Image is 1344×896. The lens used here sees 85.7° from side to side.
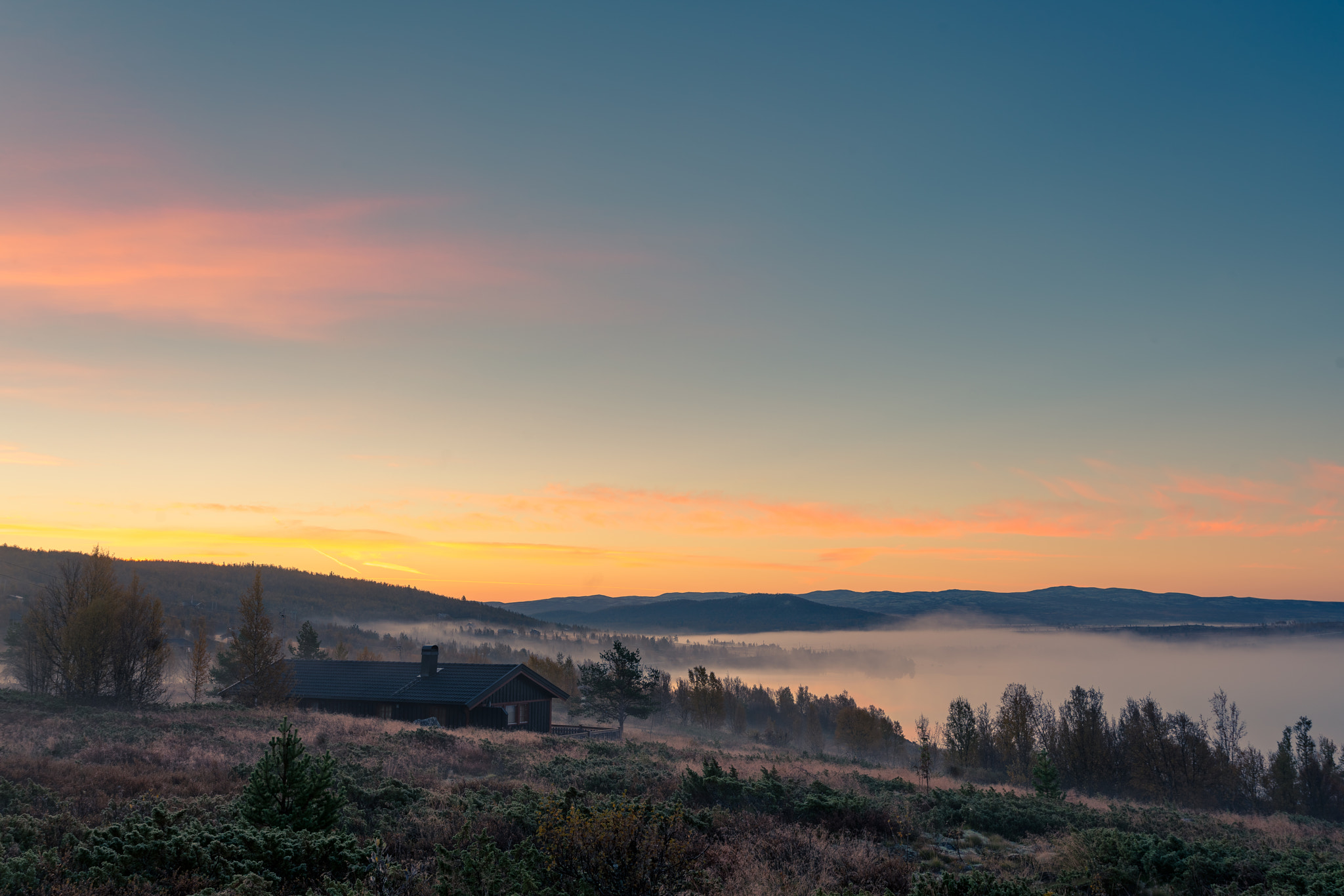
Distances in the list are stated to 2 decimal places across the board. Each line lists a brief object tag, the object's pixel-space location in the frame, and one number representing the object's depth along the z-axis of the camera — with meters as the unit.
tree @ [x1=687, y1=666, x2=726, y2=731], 111.56
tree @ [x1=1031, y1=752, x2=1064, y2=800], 40.53
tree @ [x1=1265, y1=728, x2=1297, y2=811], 82.44
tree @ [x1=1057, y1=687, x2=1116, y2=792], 88.38
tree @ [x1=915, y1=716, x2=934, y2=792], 34.38
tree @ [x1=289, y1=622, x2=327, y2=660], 78.94
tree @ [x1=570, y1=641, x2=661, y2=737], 68.44
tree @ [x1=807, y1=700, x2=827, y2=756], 131.88
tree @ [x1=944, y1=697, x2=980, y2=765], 94.81
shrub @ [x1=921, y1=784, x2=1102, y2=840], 19.86
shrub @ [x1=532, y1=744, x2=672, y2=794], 21.73
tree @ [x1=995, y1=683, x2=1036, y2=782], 98.00
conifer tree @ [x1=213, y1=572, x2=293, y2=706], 47.50
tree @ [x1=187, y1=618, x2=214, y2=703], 68.88
